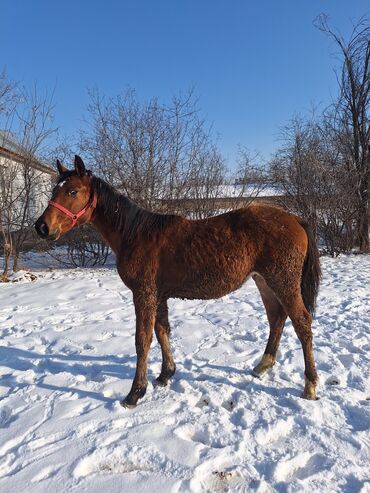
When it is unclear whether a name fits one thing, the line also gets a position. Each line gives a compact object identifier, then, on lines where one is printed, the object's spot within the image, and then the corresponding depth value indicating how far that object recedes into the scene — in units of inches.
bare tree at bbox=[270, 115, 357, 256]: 401.1
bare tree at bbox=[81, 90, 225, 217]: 368.8
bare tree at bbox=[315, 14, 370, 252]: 433.7
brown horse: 106.3
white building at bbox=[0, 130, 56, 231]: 335.9
